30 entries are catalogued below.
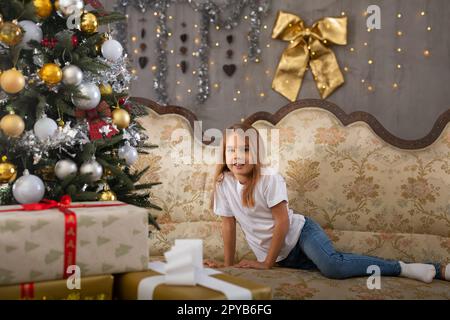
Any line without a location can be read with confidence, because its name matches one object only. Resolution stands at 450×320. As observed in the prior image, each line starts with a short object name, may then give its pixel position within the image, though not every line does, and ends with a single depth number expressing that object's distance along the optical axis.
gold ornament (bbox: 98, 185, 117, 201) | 2.11
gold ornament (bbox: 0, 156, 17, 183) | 1.96
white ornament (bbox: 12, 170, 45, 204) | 1.92
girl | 2.46
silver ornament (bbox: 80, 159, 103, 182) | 2.06
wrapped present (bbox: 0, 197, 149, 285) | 1.55
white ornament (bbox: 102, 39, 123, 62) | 2.22
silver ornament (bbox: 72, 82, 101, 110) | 2.09
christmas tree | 1.99
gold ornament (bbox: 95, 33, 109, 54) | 2.29
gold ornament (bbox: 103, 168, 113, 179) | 2.22
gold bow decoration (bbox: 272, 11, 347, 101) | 3.23
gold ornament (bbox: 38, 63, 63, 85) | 2.00
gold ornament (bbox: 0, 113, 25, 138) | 1.94
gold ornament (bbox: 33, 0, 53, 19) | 2.04
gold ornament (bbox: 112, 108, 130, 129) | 2.21
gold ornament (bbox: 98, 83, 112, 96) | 2.28
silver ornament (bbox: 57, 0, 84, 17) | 2.07
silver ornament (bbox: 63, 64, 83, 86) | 2.04
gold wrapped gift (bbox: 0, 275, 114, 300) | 1.54
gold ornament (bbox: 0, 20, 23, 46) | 1.92
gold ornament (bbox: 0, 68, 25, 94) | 1.92
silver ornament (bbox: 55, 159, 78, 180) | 2.03
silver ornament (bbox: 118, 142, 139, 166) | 2.32
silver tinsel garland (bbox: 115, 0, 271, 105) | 3.38
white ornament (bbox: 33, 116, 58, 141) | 1.98
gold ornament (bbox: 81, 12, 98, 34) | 2.16
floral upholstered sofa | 2.69
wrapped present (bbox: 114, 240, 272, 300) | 1.49
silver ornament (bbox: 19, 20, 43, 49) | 2.01
